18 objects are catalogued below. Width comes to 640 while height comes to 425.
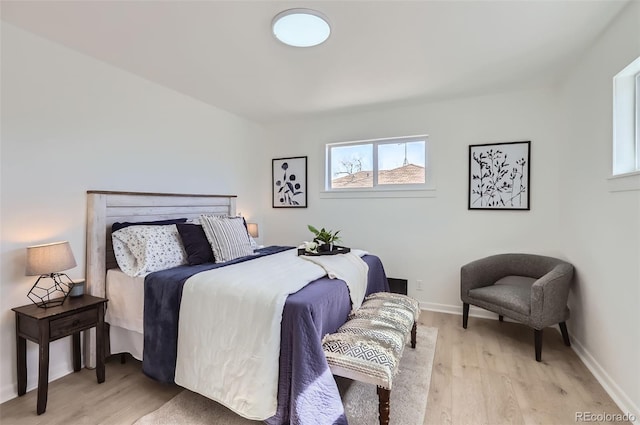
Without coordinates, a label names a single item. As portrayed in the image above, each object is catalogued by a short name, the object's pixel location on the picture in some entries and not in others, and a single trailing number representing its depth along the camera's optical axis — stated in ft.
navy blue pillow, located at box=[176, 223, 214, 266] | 8.32
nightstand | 6.12
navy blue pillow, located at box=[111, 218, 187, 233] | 8.29
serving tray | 8.79
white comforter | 5.42
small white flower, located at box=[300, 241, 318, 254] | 9.05
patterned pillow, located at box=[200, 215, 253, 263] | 8.70
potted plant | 9.20
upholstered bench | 5.20
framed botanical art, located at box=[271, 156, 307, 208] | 14.39
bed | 5.17
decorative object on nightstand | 7.33
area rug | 5.90
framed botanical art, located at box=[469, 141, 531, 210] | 10.60
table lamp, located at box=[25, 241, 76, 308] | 6.46
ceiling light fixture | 6.23
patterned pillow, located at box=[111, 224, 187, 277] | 7.61
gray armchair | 8.13
